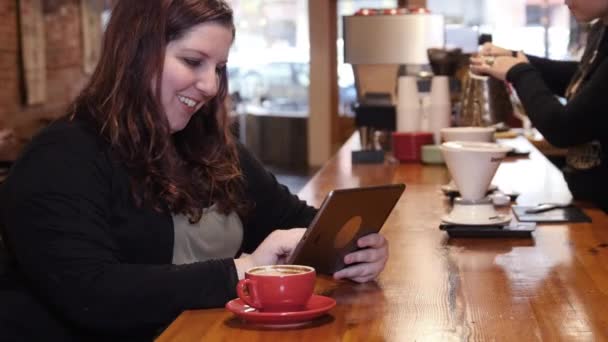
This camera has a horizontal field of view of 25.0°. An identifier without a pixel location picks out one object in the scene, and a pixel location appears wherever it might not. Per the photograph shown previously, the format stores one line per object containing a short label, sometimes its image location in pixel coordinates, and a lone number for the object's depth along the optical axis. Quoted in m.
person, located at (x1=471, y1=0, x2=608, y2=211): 2.88
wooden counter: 1.68
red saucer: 1.69
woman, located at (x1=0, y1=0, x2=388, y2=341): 1.87
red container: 3.80
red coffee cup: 1.69
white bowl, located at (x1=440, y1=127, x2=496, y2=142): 3.16
